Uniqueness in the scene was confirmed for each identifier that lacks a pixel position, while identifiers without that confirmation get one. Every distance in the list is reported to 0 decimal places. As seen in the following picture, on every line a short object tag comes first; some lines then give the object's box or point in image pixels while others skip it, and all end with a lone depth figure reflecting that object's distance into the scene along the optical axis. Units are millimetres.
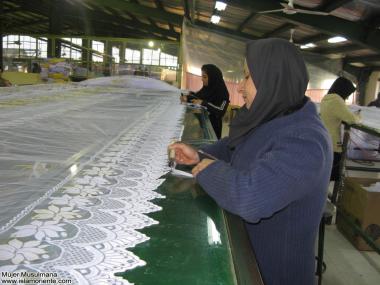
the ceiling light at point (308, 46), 8164
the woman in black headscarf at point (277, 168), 809
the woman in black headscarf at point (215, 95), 4070
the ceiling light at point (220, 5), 6084
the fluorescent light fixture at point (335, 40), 7229
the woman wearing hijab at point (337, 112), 3578
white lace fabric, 611
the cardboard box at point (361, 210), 2951
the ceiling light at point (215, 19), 7574
